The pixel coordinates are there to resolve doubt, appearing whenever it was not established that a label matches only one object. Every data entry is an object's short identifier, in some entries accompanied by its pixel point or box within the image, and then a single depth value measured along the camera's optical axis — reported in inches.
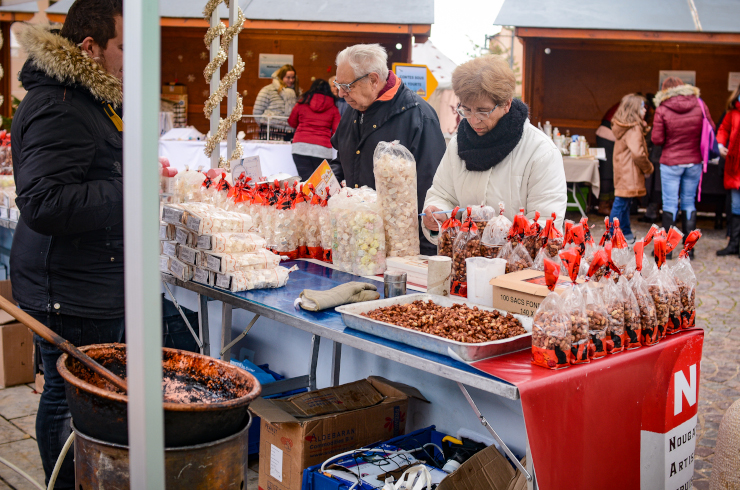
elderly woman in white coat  114.6
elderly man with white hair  150.9
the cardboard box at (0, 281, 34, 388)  162.6
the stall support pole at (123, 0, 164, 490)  47.2
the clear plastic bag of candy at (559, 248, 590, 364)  74.8
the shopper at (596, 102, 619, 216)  418.6
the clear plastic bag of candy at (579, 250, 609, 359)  77.4
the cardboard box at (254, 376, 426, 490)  94.6
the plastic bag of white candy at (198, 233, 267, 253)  108.0
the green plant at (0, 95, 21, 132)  321.6
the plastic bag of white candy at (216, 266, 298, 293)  105.8
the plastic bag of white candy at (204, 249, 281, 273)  106.4
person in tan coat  325.1
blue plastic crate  87.9
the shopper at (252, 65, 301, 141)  370.9
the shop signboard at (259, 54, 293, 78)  505.0
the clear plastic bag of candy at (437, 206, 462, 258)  104.7
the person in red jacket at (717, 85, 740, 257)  302.7
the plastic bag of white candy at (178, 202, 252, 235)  109.7
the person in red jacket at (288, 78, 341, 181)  303.0
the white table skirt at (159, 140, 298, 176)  326.3
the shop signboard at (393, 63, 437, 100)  277.9
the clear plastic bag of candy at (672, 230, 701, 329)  90.8
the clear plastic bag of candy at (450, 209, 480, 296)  100.4
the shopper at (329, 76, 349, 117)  328.8
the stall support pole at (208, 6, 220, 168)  149.5
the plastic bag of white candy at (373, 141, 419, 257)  118.2
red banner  73.7
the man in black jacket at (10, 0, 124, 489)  83.4
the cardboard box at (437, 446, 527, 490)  82.1
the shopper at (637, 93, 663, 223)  403.9
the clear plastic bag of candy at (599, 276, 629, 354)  79.7
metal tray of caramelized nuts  75.7
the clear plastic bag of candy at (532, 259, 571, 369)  74.4
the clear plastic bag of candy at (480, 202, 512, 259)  99.7
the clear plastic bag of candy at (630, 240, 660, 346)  84.2
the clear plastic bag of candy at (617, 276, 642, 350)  81.7
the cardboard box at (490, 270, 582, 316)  84.7
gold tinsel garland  146.2
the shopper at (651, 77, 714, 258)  304.7
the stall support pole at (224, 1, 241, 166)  154.1
